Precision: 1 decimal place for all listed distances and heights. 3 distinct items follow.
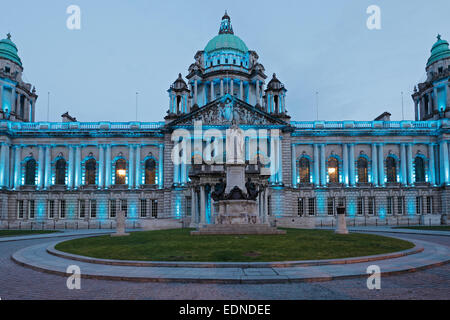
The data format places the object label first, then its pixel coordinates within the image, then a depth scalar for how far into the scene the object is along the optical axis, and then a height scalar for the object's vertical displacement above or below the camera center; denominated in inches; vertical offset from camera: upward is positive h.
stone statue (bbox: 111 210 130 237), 1125.7 -137.7
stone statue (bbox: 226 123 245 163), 1114.7 +126.0
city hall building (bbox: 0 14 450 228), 2294.5 +151.1
